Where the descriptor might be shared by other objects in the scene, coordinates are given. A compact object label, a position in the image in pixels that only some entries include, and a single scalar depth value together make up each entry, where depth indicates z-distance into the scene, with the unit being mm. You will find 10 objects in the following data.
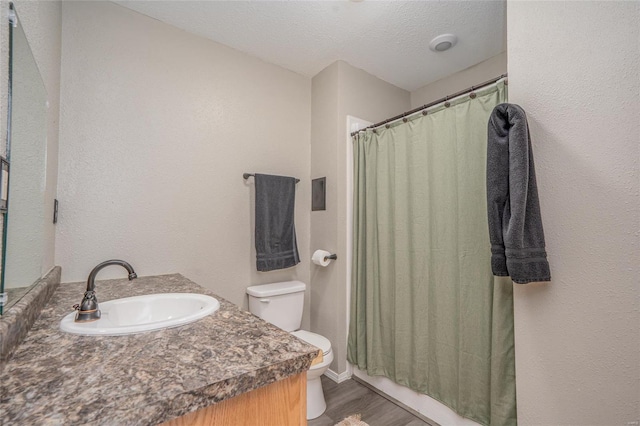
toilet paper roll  2109
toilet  1688
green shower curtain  1393
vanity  466
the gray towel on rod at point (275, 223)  2008
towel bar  2033
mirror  705
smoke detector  1922
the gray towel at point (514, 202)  1027
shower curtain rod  1392
